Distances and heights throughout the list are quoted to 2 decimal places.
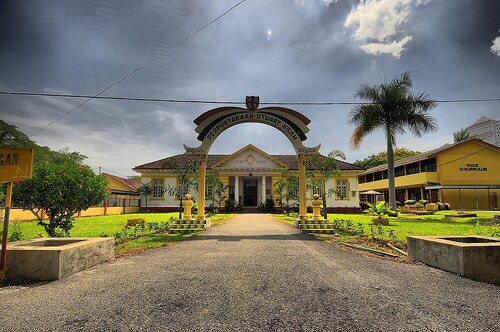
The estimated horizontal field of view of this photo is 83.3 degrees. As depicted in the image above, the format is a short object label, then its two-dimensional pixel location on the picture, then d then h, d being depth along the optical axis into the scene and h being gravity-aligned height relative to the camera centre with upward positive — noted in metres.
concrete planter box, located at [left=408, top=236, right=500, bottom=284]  4.57 -1.10
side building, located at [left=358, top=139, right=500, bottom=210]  32.03 +2.22
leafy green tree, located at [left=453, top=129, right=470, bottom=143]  44.97 +9.46
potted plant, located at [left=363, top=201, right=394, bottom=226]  14.40 -0.89
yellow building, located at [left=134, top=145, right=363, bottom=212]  30.86 +2.11
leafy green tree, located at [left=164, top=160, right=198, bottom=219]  15.73 +1.65
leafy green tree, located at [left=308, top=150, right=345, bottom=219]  14.75 +1.70
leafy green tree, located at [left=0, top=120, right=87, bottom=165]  29.36 +6.52
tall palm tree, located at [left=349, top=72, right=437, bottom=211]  21.89 +6.45
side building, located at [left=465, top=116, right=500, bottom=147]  82.56 +19.90
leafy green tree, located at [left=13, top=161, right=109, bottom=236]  6.92 +0.15
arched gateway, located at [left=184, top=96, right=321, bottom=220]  12.02 +3.07
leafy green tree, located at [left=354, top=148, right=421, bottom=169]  58.19 +8.00
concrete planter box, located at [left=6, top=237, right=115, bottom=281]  4.39 -1.03
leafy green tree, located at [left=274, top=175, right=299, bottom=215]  27.02 +0.55
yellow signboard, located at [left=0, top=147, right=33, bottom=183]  4.68 +0.55
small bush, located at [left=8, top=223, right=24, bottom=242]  6.78 -0.96
